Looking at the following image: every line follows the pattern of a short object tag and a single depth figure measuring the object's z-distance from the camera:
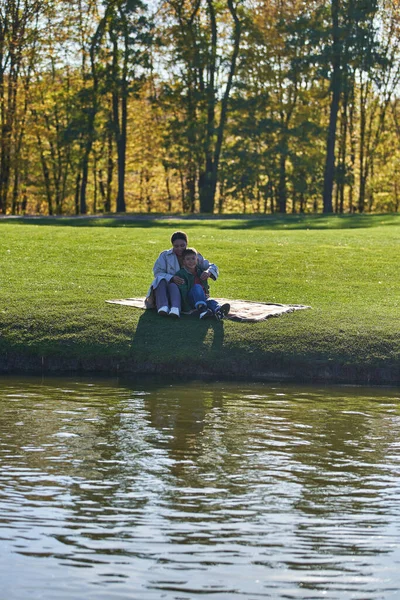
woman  15.86
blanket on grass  16.08
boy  15.84
